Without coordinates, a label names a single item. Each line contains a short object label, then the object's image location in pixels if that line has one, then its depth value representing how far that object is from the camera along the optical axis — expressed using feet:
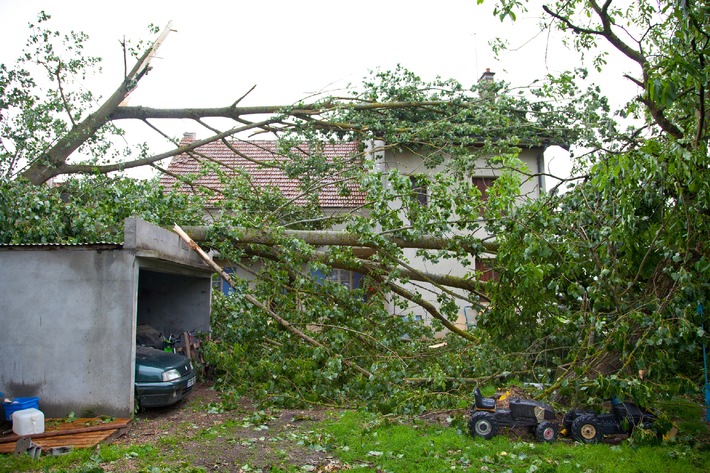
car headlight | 25.41
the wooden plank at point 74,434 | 20.07
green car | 24.88
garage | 23.85
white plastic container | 20.94
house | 45.29
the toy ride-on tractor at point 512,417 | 19.84
